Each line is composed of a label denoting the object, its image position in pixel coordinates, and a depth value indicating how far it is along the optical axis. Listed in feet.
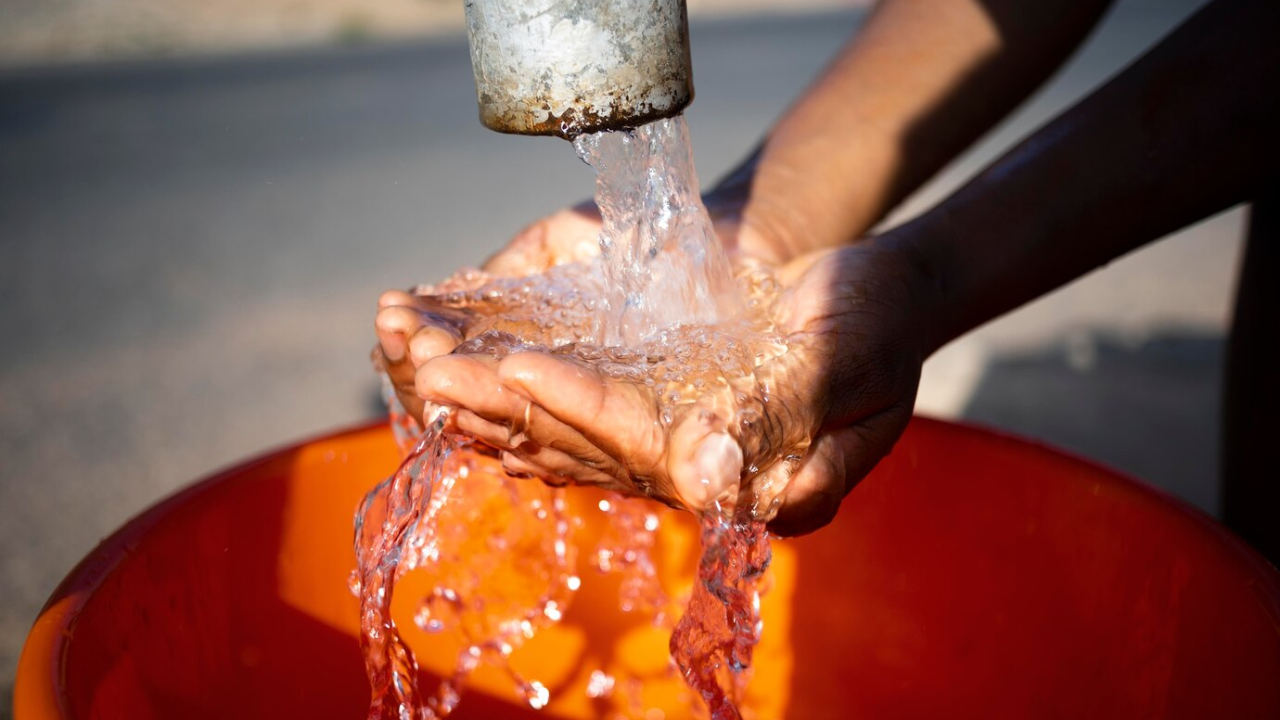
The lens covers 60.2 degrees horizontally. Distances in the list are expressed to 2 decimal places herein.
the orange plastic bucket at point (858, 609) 3.04
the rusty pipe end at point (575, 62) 2.58
